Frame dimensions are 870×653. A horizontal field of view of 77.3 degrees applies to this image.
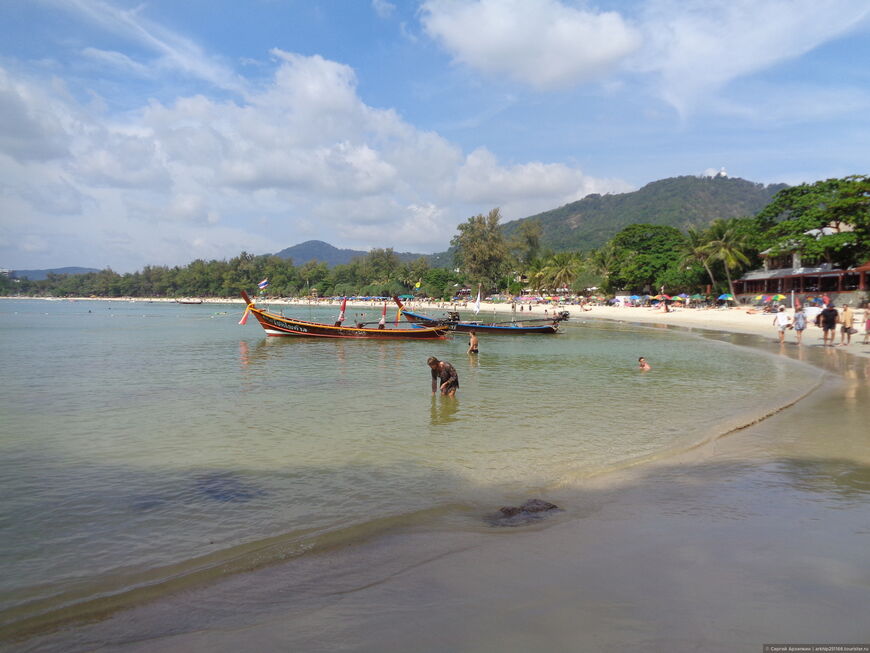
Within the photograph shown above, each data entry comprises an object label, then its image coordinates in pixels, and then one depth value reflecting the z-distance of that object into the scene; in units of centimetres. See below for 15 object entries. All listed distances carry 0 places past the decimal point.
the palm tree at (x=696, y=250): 6019
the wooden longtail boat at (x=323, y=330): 3066
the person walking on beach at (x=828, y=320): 2307
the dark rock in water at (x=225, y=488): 686
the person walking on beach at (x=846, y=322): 2347
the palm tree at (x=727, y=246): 5652
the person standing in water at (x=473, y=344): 2222
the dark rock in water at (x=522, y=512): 579
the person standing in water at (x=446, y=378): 1320
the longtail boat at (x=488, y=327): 3322
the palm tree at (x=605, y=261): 7708
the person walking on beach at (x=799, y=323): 2580
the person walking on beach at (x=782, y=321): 2769
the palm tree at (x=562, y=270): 8769
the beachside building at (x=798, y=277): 4672
